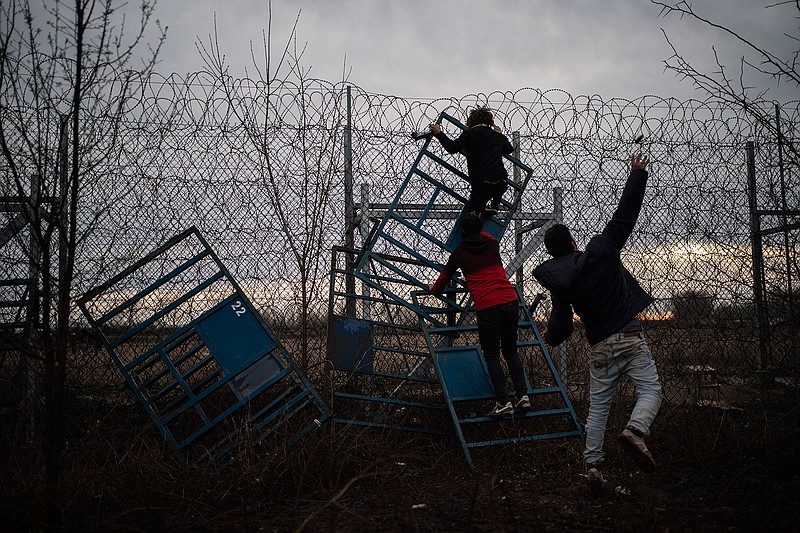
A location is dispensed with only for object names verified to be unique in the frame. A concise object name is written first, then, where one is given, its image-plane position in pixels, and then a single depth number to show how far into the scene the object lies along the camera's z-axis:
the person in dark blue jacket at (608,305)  3.88
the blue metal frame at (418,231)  5.17
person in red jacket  4.75
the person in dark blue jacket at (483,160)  5.39
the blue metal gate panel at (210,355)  4.38
